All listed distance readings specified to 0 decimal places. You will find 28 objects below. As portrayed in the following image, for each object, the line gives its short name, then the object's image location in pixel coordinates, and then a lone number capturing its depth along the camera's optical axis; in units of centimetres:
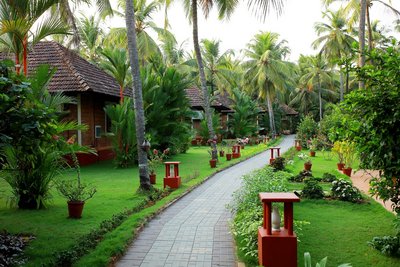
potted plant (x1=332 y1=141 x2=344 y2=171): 1471
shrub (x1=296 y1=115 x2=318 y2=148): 2719
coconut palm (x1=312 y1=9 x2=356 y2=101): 3316
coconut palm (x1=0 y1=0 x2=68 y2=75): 821
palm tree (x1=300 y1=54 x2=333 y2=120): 4388
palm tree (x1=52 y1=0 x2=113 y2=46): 1052
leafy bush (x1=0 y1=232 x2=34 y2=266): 504
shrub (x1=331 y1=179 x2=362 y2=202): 902
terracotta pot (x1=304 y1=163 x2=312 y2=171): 1442
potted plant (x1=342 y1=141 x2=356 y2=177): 1396
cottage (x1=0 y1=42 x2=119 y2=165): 1545
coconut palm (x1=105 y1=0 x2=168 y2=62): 2431
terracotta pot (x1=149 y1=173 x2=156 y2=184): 1176
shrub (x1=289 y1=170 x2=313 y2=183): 1215
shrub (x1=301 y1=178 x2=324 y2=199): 931
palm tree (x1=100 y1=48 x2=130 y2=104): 1568
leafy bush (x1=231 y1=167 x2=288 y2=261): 574
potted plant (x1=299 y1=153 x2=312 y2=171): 1443
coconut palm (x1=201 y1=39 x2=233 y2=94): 3378
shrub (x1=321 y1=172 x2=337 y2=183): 1181
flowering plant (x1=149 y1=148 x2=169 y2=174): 1216
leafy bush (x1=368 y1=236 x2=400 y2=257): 547
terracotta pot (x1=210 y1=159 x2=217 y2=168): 1603
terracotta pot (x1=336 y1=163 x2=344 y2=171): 1503
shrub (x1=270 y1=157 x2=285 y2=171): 1371
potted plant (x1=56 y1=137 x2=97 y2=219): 757
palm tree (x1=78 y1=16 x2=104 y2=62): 3575
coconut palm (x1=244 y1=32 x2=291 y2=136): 3297
